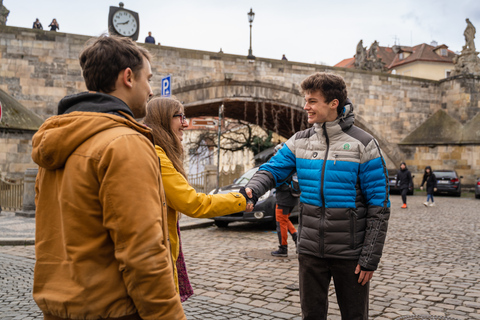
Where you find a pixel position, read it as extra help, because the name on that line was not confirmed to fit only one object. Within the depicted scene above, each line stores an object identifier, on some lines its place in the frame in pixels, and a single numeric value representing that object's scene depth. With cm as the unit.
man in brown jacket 144
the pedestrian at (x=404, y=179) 1572
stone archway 1969
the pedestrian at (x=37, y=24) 1900
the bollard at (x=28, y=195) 1159
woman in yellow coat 233
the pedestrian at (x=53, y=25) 1834
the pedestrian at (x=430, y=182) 1602
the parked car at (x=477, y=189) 2070
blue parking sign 1108
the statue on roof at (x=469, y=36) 2550
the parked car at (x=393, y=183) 2270
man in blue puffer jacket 264
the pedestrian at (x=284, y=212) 664
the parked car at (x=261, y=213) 946
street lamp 2060
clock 1498
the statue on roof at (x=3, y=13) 1822
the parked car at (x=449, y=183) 2217
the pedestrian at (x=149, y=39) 1995
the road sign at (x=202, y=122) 1201
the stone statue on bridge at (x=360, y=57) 2670
